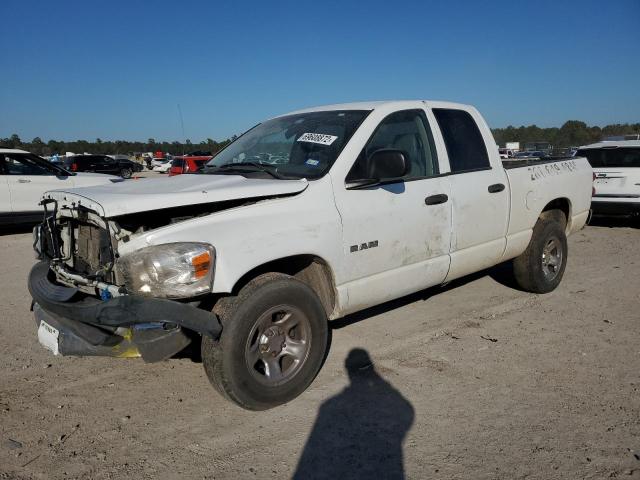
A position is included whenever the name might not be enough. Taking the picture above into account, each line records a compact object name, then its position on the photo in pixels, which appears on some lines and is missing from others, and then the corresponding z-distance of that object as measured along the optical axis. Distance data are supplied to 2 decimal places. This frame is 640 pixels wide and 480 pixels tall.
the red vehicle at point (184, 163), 22.92
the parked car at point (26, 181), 9.98
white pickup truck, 2.83
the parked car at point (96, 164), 28.17
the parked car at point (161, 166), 43.83
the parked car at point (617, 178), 9.38
